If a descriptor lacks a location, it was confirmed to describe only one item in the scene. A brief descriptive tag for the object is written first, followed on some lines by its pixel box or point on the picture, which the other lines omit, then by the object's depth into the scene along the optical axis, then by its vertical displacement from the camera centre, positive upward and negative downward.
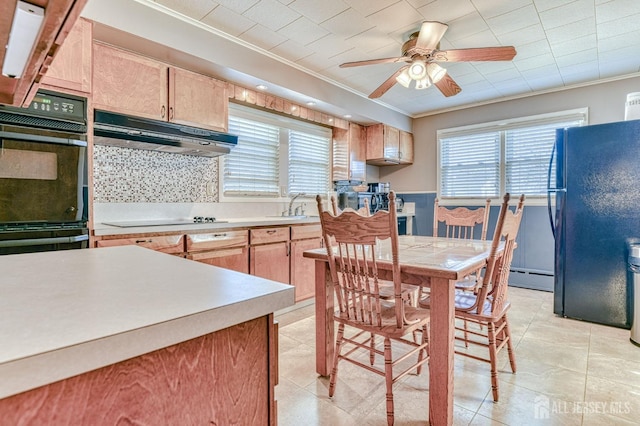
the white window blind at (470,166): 4.72 +0.65
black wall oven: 1.83 +0.18
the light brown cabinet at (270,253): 3.07 -0.44
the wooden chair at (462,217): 2.76 -0.07
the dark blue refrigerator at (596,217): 2.86 -0.06
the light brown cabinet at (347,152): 4.75 +0.82
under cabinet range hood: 2.36 +0.56
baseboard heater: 4.19 -0.90
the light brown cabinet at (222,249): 2.66 -0.35
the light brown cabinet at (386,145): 4.84 +0.96
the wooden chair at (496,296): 1.73 -0.49
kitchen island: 0.46 -0.22
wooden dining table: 1.58 -0.45
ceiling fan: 2.35 +1.14
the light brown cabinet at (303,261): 3.44 -0.57
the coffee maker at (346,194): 4.59 +0.20
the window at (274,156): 3.70 +0.64
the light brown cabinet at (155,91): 2.41 +0.94
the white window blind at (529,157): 4.29 +0.70
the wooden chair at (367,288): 1.54 -0.42
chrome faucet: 4.14 +0.08
